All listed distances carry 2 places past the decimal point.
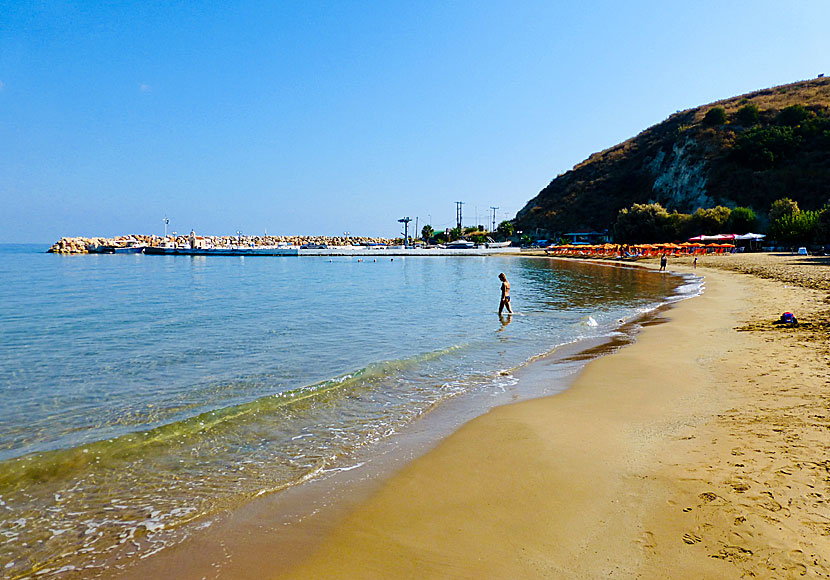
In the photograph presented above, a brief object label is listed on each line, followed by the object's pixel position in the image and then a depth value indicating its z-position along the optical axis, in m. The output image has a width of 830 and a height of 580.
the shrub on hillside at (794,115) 92.69
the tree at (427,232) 172.88
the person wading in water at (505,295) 19.83
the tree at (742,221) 69.75
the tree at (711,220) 72.56
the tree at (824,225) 48.09
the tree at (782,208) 64.62
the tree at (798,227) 53.03
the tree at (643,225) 79.88
